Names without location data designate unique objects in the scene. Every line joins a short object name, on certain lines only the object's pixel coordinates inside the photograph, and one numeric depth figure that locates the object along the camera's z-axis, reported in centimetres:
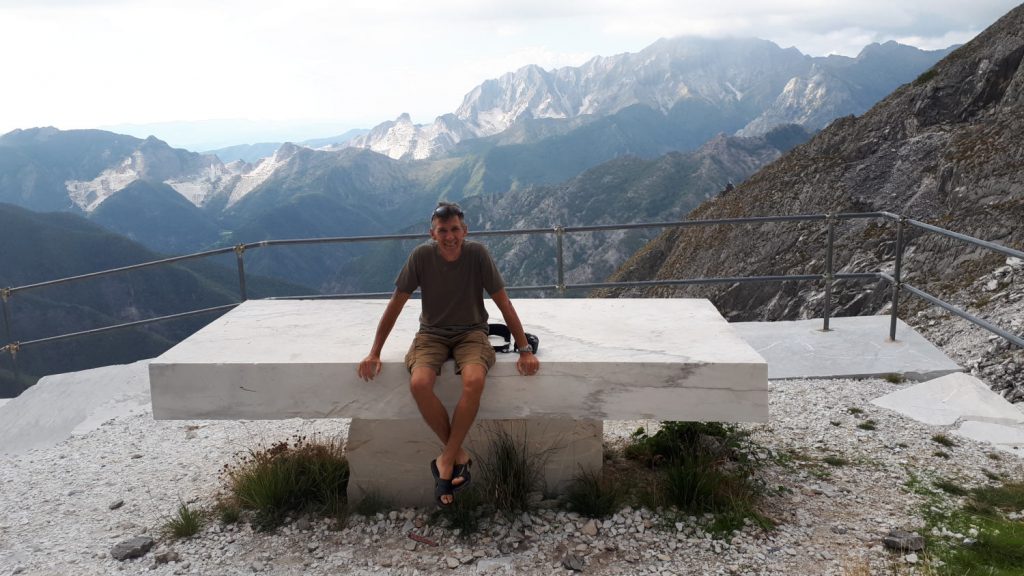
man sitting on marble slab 397
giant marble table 405
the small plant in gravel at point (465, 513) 421
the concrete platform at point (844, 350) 665
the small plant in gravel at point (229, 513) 448
